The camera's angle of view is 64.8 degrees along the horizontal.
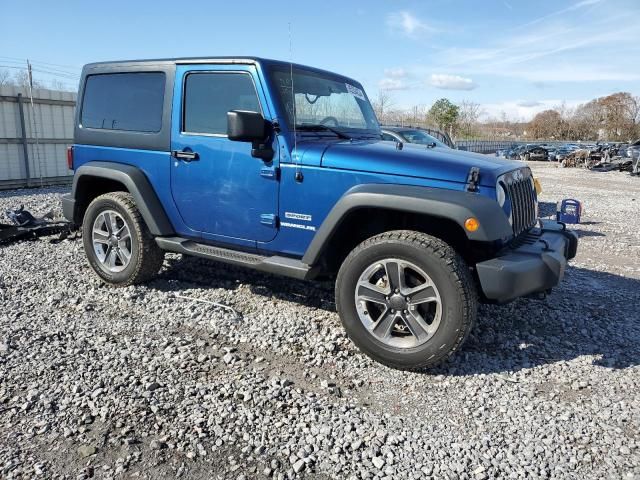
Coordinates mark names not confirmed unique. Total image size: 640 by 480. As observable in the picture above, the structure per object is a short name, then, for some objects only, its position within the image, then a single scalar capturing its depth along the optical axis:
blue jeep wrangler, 3.28
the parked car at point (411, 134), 10.16
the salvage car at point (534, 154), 34.75
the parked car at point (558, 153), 33.55
